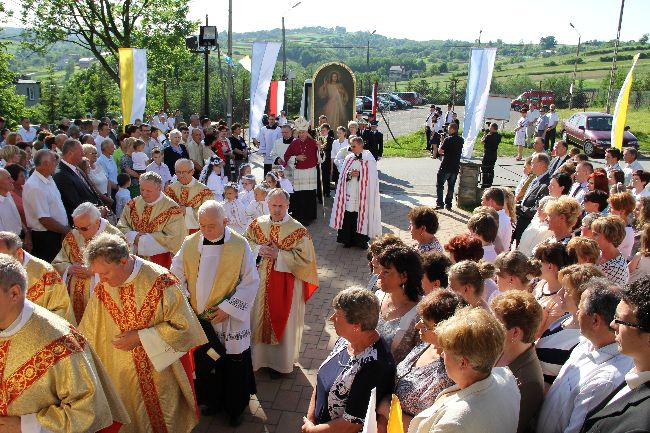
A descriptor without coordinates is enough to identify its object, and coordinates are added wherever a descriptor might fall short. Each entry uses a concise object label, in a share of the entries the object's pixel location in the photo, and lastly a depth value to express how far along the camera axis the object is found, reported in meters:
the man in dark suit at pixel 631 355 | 2.28
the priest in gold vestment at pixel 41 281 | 3.89
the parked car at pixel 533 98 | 39.84
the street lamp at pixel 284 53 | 27.95
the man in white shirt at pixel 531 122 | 21.52
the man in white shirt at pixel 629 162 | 9.88
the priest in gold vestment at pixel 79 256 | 4.60
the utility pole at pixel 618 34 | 23.48
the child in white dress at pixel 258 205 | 7.86
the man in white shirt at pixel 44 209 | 5.90
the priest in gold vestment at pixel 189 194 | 7.08
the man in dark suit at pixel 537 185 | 8.08
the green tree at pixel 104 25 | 30.94
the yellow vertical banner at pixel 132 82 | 11.55
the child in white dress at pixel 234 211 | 8.09
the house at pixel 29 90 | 47.10
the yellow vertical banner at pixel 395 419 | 2.35
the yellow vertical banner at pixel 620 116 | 10.05
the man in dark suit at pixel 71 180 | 6.38
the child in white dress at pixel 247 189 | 8.33
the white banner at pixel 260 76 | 13.90
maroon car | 20.95
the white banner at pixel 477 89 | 11.73
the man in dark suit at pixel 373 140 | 14.20
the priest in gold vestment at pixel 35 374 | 2.79
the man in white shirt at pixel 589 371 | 2.76
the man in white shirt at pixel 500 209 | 5.98
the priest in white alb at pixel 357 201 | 9.62
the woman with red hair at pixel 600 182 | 7.09
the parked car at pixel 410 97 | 51.09
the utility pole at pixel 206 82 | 17.34
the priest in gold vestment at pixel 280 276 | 5.41
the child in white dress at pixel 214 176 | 9.23
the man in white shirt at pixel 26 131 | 14.47
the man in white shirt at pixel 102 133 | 11.75
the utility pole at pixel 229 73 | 18.61
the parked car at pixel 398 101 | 47.44
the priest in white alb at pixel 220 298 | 4.62
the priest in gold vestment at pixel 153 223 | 5.62
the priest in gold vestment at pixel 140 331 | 3.67
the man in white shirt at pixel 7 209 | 5.94
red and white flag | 18.08
